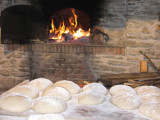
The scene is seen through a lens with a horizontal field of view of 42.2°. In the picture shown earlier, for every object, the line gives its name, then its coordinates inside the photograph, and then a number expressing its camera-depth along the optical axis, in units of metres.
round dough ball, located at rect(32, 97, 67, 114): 1.63
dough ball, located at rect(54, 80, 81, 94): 2.17
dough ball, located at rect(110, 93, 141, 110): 1.72
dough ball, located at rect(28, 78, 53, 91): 2.24
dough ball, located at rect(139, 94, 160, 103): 1.81
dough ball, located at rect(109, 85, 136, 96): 2.06
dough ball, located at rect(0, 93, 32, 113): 1.65
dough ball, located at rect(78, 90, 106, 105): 1.80
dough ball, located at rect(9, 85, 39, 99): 1.95
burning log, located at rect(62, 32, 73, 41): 4.50
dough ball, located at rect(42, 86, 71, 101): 1.90
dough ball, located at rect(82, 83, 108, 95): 2.11
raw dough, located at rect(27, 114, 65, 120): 1.42
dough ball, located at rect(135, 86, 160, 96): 2.01
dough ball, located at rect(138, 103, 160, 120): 1.55
